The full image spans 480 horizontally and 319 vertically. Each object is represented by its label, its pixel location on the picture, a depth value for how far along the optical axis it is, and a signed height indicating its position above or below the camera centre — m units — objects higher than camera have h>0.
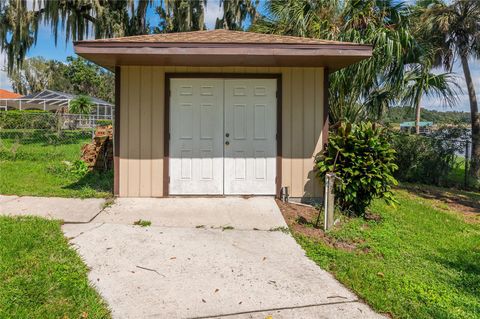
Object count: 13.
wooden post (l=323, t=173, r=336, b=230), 4.59 -0.74
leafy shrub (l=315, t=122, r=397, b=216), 5.00 -0.31
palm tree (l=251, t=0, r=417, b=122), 7.41 +2.28
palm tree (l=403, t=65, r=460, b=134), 7.95 +1.38
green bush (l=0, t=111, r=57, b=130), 14.79 +0.96
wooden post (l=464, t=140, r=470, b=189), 9.14 -0.20
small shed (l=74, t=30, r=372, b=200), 5.98 +0.28
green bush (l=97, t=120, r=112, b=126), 23.65 +1.39
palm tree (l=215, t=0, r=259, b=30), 14.99 +5.65
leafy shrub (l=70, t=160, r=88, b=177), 7.86 -0.61
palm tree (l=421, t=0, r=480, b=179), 9.84 +3.33
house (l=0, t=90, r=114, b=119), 26.33 +3.05
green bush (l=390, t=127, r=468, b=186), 9.22 -0.21
